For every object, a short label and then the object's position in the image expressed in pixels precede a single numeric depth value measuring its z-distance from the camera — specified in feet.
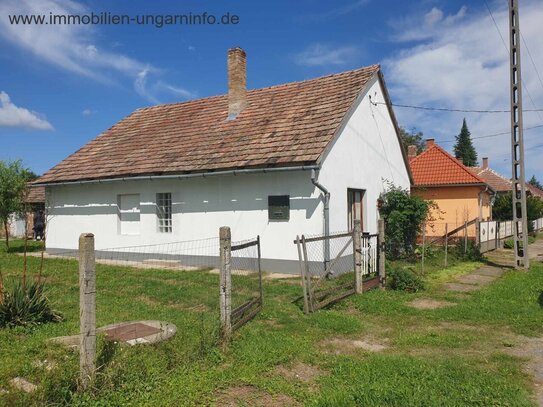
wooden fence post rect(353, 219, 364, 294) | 30.99
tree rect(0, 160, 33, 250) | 74.90
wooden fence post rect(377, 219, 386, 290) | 33.86
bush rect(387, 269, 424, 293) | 33.47
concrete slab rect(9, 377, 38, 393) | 13.46
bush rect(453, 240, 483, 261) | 53.21
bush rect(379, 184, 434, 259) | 49.32
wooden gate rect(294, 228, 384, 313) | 26.81
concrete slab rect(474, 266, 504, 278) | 42.55
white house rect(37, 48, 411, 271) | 40.93
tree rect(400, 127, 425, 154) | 187.42
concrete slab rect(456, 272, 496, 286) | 38.01
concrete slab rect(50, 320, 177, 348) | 18.49
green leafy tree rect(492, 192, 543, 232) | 91.04
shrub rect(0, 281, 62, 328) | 21.76
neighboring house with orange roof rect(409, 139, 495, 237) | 76.07
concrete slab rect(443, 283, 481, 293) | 34.30
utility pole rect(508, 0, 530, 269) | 43.24
